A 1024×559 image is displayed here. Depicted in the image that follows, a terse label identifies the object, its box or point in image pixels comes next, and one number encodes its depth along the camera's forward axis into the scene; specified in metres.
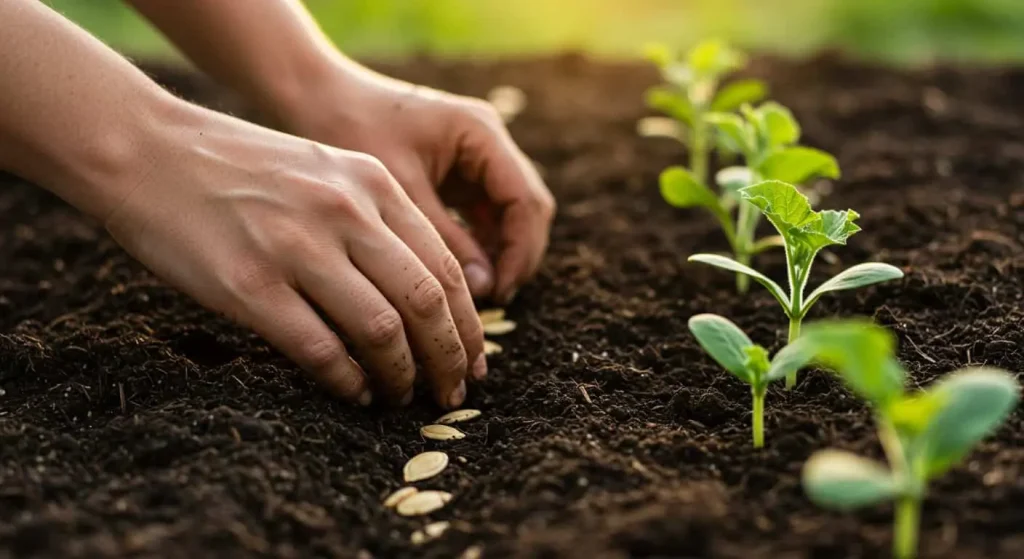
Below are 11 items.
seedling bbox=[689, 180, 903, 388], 0.66
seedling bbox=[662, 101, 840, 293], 0.75
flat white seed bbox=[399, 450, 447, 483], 0.66
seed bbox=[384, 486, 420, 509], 0.65
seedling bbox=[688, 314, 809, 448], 0.62
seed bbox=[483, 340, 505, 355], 0.76
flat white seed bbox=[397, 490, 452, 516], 0.64
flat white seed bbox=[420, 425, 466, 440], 0.69
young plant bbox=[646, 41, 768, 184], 0.88
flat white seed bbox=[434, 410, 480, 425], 0.71
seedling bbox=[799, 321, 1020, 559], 0.54
